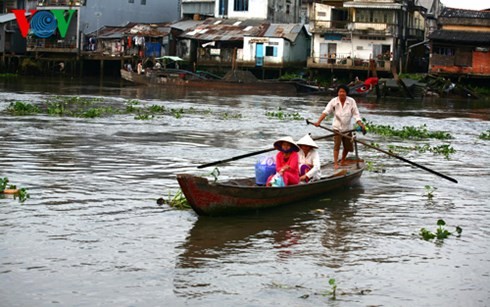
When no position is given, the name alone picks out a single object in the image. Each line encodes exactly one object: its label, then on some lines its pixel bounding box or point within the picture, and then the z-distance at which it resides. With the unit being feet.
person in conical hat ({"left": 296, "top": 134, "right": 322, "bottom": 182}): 39.91
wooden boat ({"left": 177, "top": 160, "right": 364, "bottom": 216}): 34.45
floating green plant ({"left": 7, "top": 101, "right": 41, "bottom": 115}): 83.46
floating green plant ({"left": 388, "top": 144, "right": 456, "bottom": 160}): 64.34
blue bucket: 38.50
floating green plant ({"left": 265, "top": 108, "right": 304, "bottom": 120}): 93.26
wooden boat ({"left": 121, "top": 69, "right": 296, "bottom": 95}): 154.51
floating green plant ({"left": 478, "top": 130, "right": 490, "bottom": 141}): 78.28
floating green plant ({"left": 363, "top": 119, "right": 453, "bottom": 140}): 76.58
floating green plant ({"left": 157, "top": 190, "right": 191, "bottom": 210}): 38.55
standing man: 47.39
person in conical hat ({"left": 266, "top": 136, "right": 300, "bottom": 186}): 37.93
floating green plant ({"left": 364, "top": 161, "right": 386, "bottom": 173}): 53.67
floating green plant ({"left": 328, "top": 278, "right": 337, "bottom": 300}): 26.60
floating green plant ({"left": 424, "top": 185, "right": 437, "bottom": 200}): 44.80
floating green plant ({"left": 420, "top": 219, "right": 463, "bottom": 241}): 34.76
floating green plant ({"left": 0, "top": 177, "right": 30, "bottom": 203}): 39.24
